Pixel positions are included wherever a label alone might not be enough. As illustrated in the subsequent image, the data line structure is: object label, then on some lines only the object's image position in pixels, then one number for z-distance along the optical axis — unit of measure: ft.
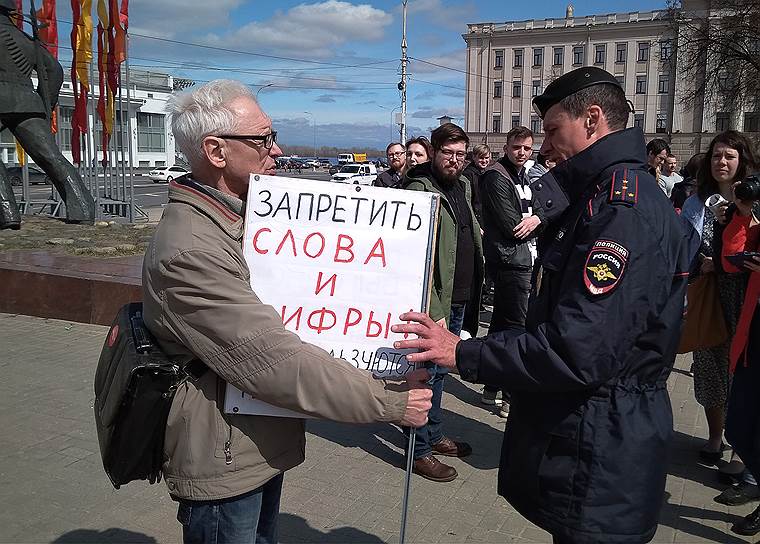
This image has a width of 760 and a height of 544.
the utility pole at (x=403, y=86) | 146.92
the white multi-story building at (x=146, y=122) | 169.43
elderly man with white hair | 6.03
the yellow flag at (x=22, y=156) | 47.29
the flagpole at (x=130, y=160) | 44.37
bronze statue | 32.94
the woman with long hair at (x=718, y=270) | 14.10
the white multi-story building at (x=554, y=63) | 258.37
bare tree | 94.48
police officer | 6.24
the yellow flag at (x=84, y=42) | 42.68
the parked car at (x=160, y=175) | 154.14
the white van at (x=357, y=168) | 158.81
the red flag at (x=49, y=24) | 44.57
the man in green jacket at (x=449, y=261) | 13.10
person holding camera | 11.59
